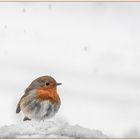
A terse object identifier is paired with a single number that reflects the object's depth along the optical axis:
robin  7.78
